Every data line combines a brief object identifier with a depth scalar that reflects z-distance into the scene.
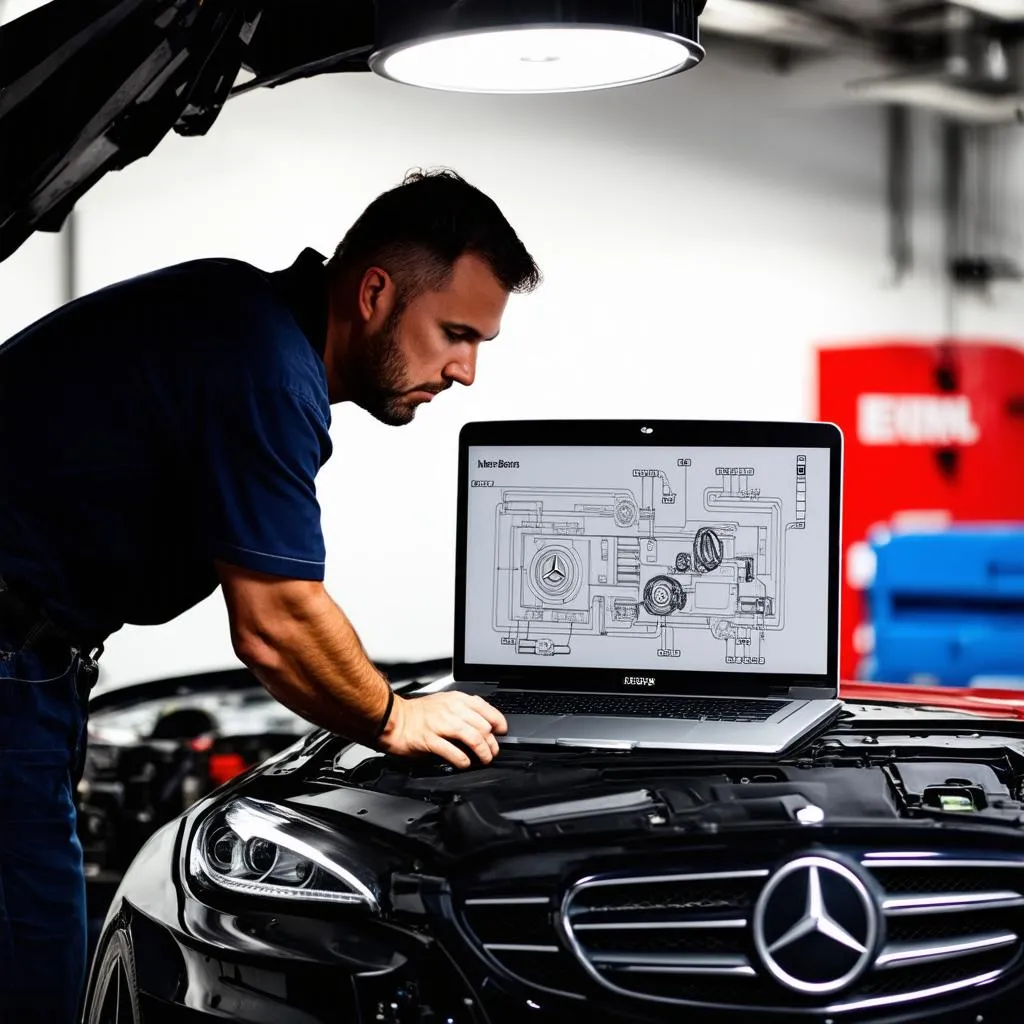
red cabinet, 7.40
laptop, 1.97
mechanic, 1.73
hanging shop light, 1.79
